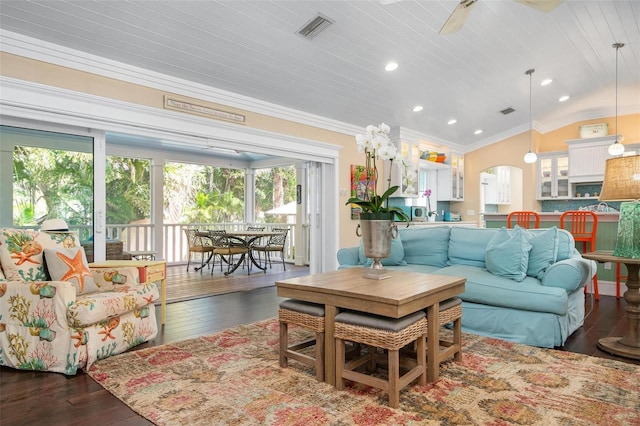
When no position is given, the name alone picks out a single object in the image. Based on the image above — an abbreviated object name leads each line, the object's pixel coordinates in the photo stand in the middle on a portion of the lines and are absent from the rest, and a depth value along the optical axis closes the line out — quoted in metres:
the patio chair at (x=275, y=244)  7.12
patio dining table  6.80
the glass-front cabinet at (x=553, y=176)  8.07
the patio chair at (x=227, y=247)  6.78
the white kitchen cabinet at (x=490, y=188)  9.74
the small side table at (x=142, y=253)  6.16
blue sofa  2.97
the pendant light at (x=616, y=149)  6.28
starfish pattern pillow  2.83
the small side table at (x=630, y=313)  2.79
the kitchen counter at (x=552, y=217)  4.94
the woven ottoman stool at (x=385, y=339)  2.01
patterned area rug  1.90
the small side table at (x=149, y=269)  3.36
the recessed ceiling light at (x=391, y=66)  4.74
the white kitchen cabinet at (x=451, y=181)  8.33
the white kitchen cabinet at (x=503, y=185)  10.03
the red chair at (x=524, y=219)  5.54
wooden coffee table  2.09
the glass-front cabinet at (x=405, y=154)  6.79
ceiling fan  2.35
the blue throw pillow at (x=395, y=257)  4.16
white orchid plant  2.58
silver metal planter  2.59
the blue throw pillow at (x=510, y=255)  3.29
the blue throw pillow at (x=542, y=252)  3.34
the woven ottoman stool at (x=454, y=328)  2.36
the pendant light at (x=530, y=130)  5.80
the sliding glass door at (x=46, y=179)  3.27
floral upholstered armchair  2.49
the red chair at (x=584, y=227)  4.84
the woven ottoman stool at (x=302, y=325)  2.33
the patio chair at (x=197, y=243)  7.08
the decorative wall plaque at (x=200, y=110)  4.05
